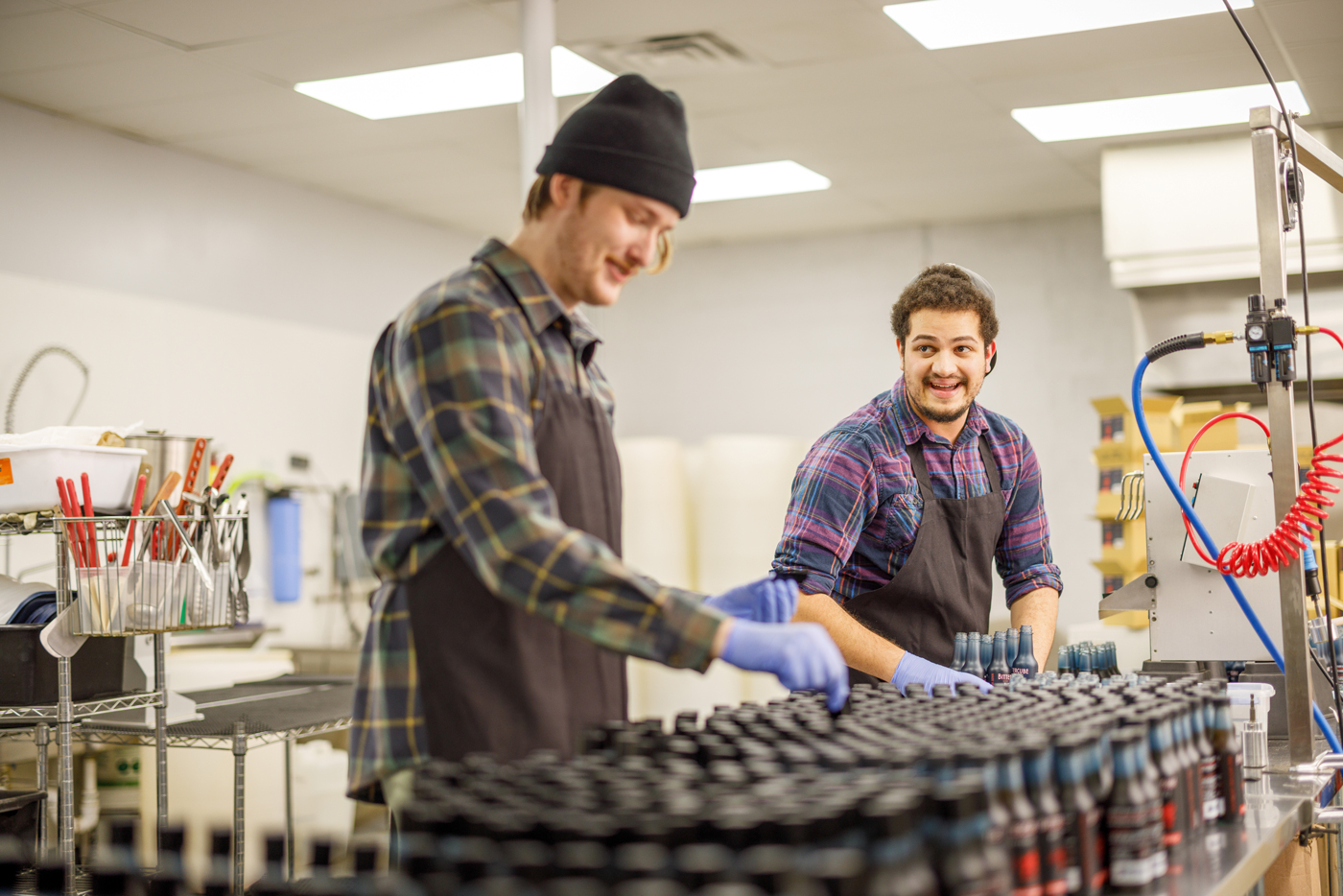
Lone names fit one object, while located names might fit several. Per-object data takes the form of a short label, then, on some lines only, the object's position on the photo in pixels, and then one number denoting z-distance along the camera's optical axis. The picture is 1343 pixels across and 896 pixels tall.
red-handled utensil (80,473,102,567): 2.77
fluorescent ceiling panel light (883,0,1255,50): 3.97
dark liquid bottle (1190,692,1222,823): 1.50
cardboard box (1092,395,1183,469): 4.88
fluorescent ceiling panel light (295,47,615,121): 4.50
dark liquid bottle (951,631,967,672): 2.22
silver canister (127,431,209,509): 3.10
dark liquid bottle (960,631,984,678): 2.20
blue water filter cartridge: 5.53
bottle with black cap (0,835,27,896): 1.19
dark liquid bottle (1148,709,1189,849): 1.36
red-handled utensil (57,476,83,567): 2.77
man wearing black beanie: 1.32
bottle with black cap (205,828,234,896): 1.12
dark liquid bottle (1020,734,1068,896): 1.15
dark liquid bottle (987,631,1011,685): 2.18
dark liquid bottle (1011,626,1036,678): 2.21
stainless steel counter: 1.35
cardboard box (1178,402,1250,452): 4.60
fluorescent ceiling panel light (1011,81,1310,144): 5.00
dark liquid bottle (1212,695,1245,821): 1.58
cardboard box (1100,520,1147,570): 5.02
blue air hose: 2.23
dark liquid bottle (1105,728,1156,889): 1.25
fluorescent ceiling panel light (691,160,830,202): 5.91
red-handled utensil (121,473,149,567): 2.89
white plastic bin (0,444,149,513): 2.82
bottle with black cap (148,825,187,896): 1.12
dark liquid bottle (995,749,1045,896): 1.11
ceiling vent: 4.25
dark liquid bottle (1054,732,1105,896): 1.20
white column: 3.91
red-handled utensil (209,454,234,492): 3.10
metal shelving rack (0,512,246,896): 2.70
